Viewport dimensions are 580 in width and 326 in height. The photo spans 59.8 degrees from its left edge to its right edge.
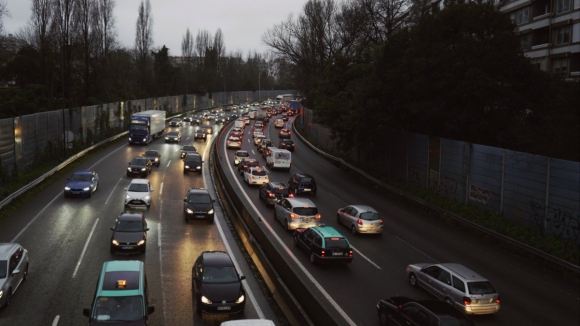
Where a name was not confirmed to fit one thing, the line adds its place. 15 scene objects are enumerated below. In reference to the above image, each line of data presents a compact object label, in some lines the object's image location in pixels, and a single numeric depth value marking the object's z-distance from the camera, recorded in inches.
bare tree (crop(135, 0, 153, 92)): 3809.1
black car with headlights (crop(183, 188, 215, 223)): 1058.1
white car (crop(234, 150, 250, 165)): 1877.8
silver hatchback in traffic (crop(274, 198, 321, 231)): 970.7
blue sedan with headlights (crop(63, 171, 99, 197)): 1234.0
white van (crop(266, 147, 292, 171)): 1768.0
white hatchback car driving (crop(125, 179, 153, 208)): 1159.6
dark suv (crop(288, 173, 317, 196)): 1341.0
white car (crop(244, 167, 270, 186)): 1459.2
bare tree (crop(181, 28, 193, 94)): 5620.1
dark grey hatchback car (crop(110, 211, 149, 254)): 813.2
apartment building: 1764.3
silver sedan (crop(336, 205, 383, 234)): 967.6
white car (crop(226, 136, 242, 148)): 2370.8
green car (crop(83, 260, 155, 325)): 509.7
